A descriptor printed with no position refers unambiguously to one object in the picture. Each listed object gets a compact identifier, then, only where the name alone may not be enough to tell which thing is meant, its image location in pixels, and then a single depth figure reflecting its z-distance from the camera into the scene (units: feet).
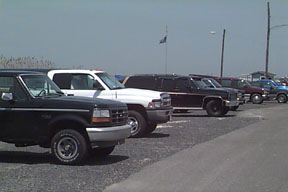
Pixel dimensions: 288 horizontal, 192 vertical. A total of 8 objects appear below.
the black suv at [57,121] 27.32
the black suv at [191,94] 64.80
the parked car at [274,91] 115.44
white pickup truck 40.83
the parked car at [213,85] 72.14
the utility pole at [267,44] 154.12
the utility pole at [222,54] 176.64
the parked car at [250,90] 100.69
